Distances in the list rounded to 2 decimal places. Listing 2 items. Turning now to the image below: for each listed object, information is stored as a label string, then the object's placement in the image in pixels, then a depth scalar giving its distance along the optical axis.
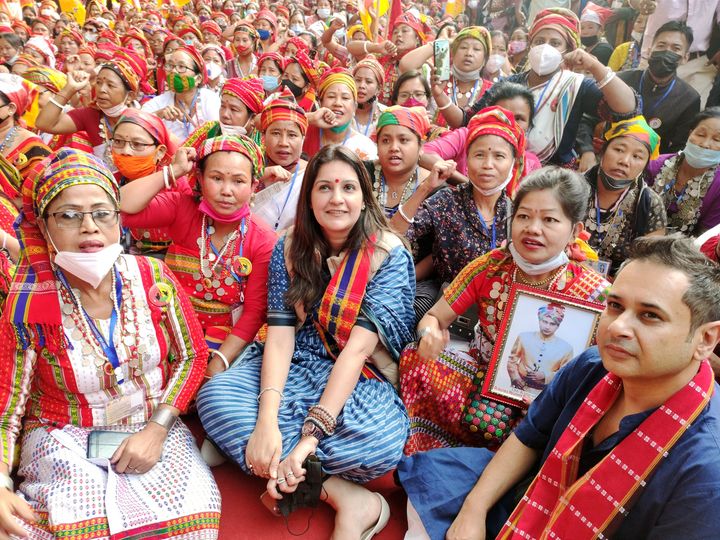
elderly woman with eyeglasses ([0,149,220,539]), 1.79
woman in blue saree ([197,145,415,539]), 2.11
